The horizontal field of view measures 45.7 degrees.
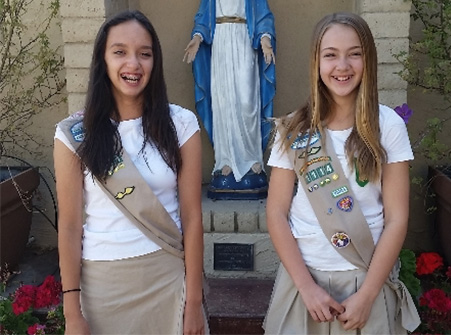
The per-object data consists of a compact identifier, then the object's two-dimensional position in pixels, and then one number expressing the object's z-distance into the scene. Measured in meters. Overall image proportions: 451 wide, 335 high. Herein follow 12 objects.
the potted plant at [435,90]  3.28
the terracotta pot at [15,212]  3.60
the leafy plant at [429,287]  2.80
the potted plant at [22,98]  3.64
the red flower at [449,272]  3.28
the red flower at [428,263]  3.33
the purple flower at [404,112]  3.15
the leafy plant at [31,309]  2.91
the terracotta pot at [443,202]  3.51
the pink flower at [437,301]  2.79
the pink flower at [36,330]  2.72
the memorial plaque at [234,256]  3.48
